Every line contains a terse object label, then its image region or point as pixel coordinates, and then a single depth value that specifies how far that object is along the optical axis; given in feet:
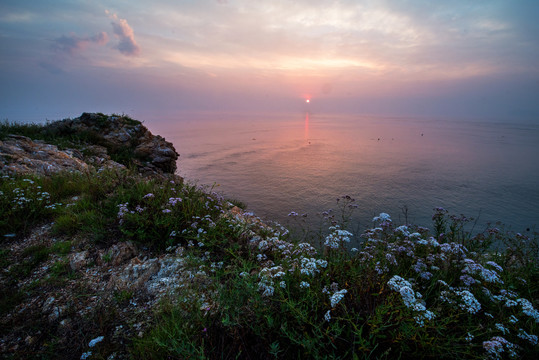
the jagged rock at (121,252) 14.00
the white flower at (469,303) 7.67
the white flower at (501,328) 7.16
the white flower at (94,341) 8.11
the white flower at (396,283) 7.88
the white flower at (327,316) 7.45
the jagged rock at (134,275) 12.45
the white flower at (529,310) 7.45
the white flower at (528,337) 6.90
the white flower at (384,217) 13.04
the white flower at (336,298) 7.40
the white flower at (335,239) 10.87
